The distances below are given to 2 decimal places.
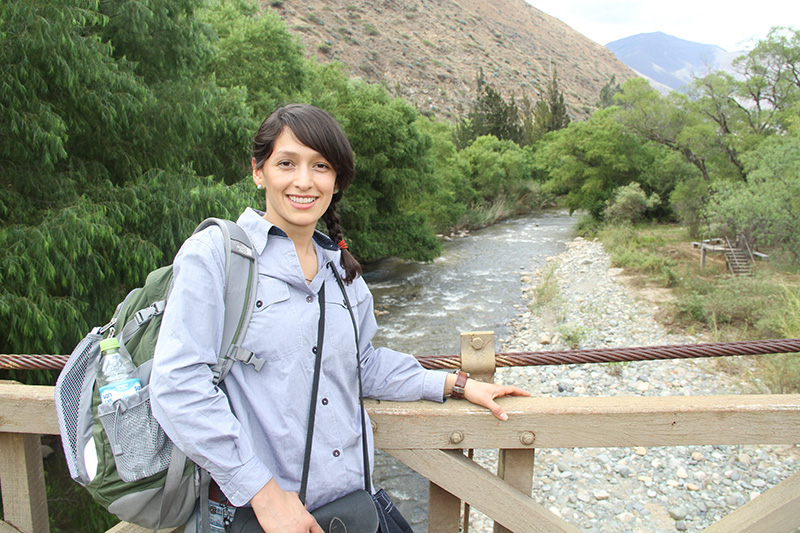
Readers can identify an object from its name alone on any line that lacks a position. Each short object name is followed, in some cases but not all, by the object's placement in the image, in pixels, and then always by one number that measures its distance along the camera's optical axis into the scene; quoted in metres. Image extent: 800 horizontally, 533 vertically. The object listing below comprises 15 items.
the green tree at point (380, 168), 16.48
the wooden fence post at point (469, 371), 1.51
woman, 1.08
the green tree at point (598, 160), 25.55
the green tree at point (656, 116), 21.56
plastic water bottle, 1.12
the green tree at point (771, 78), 16.97
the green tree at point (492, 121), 45.66
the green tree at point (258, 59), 11.37
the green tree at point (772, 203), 13.09
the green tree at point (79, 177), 4.83
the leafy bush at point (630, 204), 23.80
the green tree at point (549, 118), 52.91
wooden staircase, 14.13
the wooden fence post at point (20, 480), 1.48
